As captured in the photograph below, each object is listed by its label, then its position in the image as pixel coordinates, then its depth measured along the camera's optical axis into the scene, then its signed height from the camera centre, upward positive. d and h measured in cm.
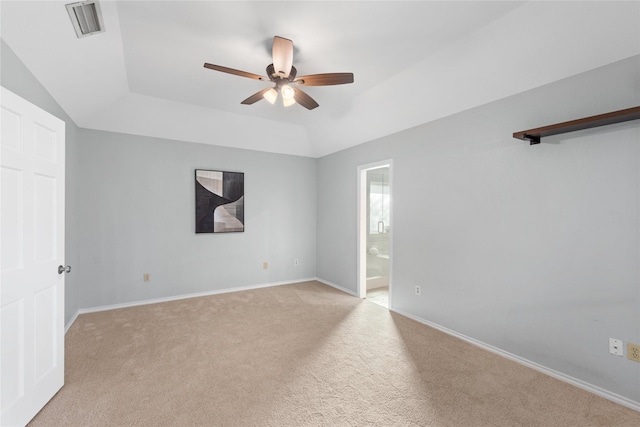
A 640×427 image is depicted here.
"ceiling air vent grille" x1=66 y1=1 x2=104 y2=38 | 192 +139
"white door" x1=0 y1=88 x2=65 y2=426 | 169 -32
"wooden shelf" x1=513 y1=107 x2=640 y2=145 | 186 +66
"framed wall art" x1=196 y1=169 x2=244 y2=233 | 453 +16
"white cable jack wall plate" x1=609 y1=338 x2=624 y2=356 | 205 -96
